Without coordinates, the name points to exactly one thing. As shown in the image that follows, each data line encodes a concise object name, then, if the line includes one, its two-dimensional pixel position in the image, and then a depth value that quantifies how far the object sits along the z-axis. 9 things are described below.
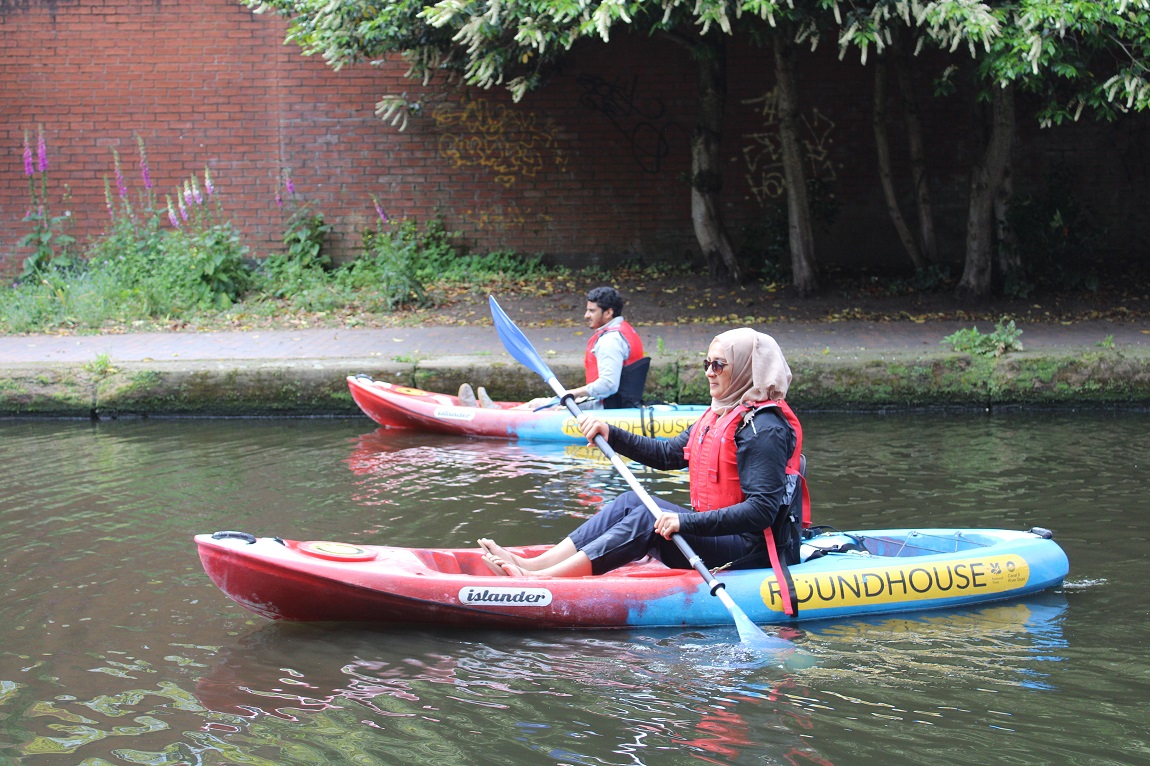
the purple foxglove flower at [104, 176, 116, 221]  13.86
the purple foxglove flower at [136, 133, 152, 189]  13.73
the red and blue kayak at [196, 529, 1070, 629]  4.86
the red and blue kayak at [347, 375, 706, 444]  8.49
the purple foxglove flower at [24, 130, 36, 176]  13.66
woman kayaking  4.66
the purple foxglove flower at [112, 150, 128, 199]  13.84
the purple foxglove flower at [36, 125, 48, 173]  13.73
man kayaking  8.34
